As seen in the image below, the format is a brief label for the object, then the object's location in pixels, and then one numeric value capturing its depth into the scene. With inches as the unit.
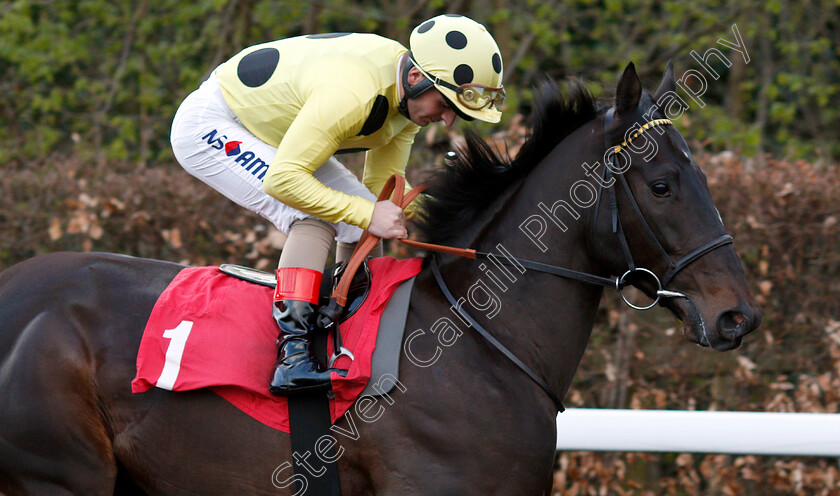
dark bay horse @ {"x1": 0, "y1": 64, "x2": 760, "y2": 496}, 202.7
